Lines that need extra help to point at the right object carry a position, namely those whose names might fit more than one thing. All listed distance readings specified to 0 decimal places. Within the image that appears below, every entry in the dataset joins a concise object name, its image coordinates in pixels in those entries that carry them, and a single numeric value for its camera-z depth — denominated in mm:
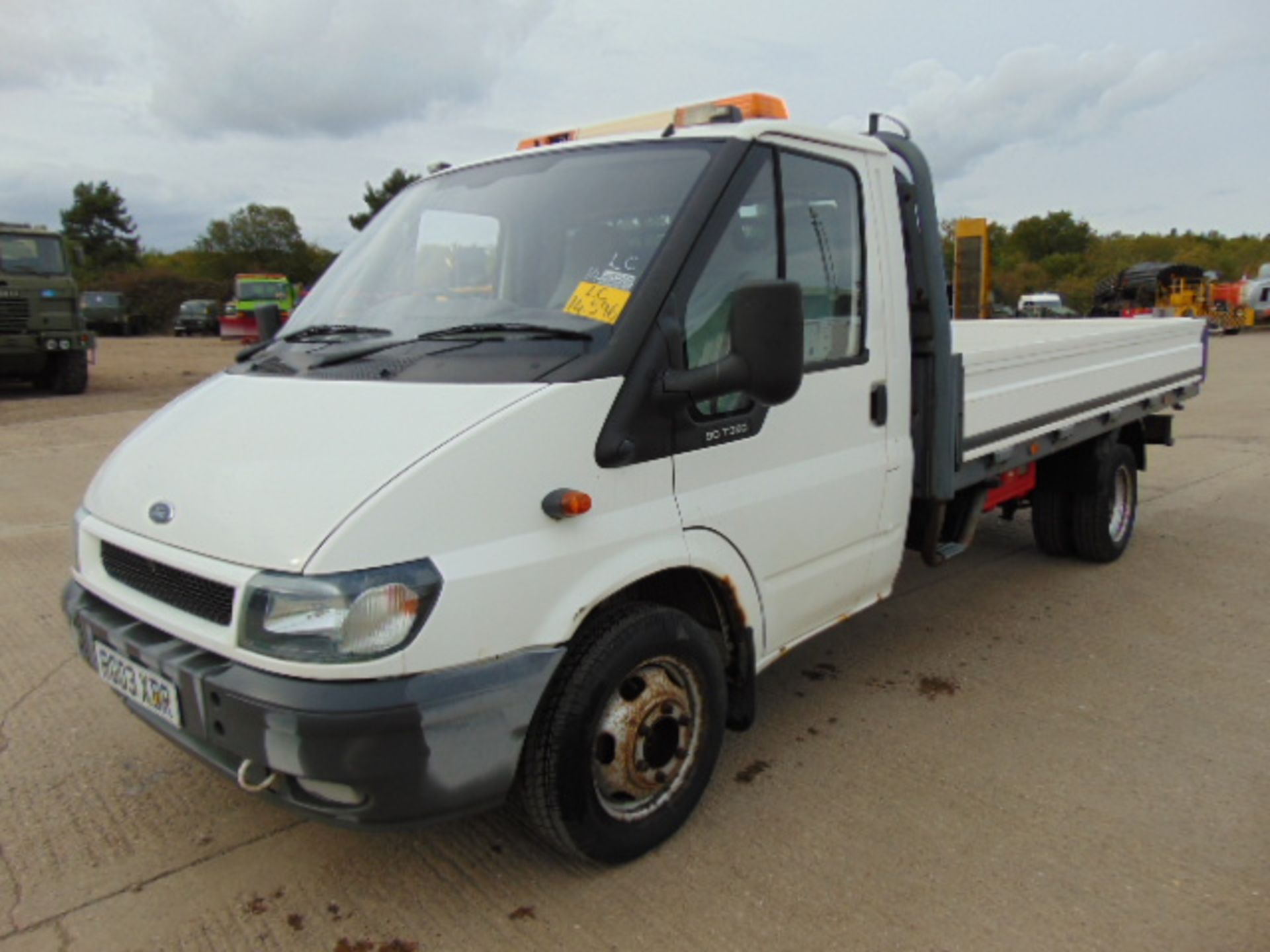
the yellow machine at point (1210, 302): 27703
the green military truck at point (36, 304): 14297
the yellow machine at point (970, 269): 11477
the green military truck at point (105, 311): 37688
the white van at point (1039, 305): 27906
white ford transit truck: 2180
